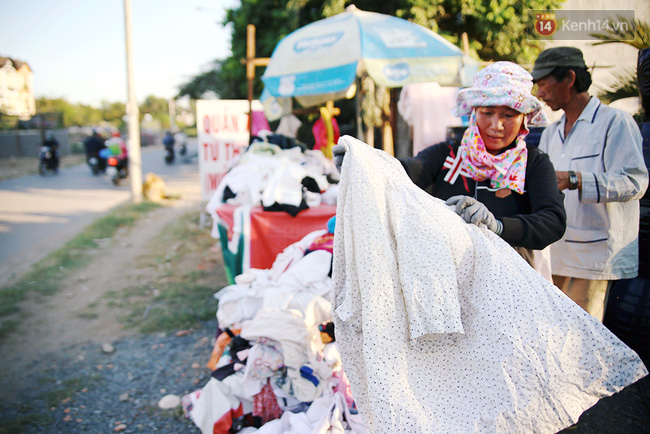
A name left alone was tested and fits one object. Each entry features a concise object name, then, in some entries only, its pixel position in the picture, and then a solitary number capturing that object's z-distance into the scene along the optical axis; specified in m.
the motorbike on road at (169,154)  21.37
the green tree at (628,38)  3.99
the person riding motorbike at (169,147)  21.00
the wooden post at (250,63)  6.37
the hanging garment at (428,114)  4.81
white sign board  6.62
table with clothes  3.91
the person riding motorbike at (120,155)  14.34
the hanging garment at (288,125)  6.62
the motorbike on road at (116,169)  13.85
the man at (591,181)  2.06
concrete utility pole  10.47
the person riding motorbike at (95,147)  16.06
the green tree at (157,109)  63.25
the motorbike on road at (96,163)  16.22
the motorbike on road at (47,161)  16.00
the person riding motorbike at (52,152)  16.17
